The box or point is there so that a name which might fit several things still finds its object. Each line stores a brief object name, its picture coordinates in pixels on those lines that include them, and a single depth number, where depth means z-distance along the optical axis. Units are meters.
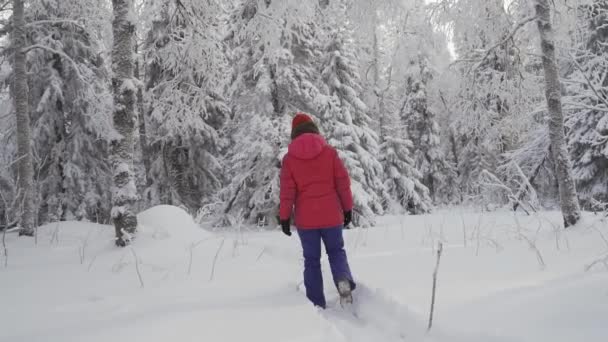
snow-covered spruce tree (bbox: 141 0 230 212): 14.67
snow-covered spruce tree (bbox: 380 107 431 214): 20.00
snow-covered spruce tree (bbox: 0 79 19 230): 12.61
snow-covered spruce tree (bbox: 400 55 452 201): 24.45
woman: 3.98
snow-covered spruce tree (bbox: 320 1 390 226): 13.78
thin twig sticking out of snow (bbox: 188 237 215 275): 4.21
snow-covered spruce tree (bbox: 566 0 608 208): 12.02
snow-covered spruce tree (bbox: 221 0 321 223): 11.19
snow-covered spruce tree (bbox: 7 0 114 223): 12.94
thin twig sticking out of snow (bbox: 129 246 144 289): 3.72
